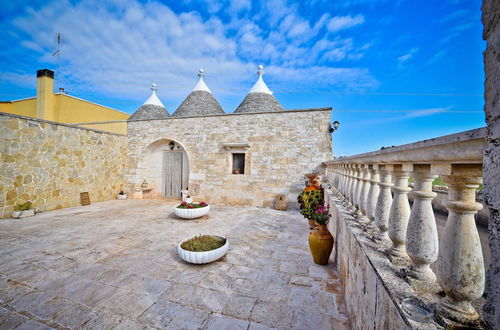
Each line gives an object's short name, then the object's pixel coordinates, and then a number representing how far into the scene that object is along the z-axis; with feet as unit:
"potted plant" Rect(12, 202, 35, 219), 16.63
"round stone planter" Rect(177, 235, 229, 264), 9.27
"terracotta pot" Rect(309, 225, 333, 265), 9.26
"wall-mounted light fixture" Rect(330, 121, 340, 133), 21.11
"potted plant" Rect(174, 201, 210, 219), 16.62
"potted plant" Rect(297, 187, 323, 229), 10.12
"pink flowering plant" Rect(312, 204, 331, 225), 9.25
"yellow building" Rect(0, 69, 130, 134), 31.91
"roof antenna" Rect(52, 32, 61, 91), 33.88
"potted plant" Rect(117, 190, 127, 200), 27.14
